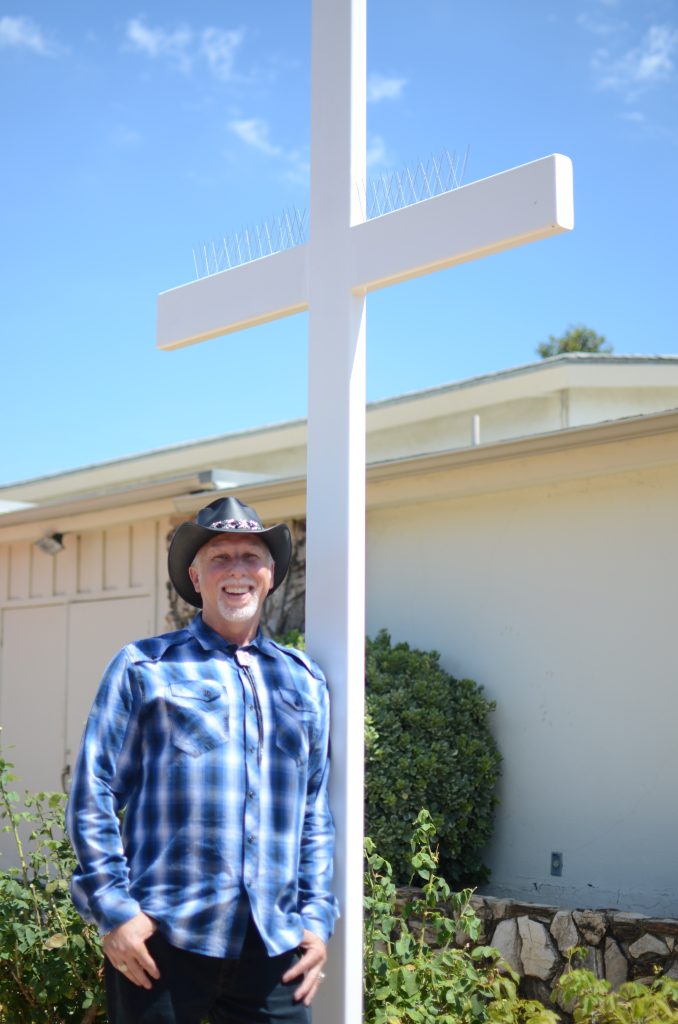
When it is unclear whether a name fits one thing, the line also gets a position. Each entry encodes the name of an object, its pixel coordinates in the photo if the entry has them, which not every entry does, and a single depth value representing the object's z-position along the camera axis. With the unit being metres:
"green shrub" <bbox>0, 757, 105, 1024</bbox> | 4.02
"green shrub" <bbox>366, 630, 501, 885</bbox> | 6.15
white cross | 3.34
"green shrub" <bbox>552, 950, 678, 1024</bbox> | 3.55
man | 2.97
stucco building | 6.22
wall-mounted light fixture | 9.77
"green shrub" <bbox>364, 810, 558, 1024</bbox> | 3.75
